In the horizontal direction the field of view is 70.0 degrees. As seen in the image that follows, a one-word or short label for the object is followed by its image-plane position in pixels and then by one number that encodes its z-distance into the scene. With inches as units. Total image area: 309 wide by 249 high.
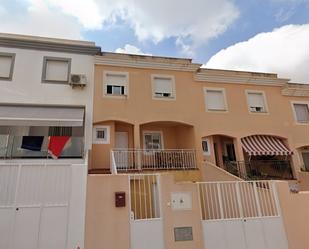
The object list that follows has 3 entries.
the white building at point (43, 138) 318.0
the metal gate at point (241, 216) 360.2
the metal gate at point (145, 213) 339.6
